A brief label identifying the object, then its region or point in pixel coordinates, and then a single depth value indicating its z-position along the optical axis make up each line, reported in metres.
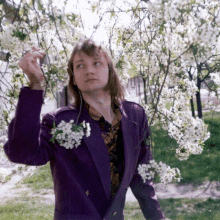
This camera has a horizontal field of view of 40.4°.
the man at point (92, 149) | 1.19
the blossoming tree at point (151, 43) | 1.26
